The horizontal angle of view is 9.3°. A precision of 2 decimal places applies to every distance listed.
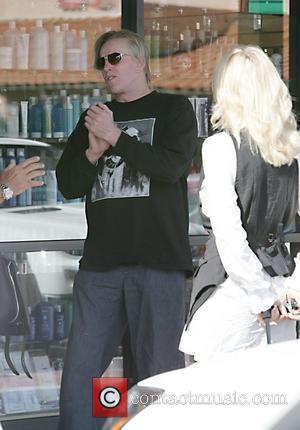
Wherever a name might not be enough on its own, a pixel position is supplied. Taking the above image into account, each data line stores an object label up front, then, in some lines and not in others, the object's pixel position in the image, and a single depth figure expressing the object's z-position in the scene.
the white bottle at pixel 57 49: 11.77
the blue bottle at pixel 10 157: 11.36
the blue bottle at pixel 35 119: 11.63
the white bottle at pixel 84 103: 11.77
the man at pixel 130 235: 8.75
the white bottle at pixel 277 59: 12.42
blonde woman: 7.44
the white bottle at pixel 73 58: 11.82
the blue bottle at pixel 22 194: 11.39
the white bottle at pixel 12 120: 11.55
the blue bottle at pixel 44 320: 11.21
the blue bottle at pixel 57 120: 11.65
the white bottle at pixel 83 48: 11.85
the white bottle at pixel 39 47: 11.71
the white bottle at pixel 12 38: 11.59
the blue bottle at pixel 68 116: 11.67
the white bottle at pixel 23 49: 11.66
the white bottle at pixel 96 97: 11.77
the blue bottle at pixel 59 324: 11.28
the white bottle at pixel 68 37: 11.81
